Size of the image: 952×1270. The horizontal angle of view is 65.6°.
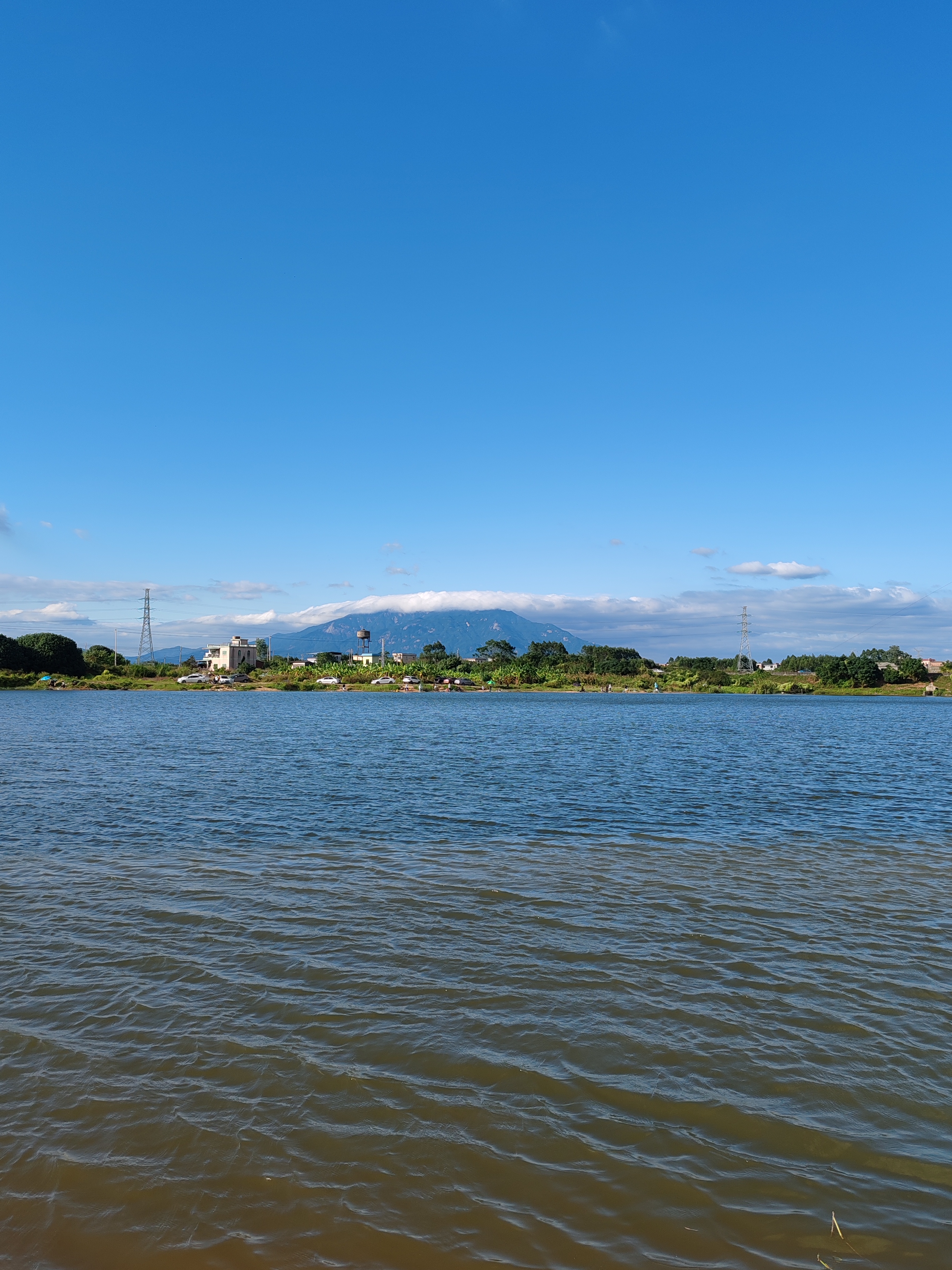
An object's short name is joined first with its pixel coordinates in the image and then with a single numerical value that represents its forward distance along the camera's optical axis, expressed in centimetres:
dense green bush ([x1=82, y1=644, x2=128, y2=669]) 18625
